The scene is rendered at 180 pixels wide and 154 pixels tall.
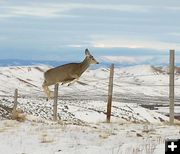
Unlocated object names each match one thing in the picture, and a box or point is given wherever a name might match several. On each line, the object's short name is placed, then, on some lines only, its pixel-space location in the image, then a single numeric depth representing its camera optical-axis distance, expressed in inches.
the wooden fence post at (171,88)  705.6
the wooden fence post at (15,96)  834.2
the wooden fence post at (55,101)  806.8
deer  709.3
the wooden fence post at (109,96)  772.0
